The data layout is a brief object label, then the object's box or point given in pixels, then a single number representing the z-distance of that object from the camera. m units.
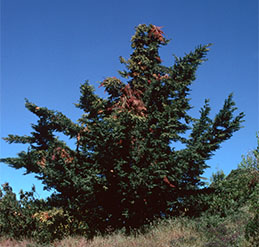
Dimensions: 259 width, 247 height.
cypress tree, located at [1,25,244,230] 12.39
